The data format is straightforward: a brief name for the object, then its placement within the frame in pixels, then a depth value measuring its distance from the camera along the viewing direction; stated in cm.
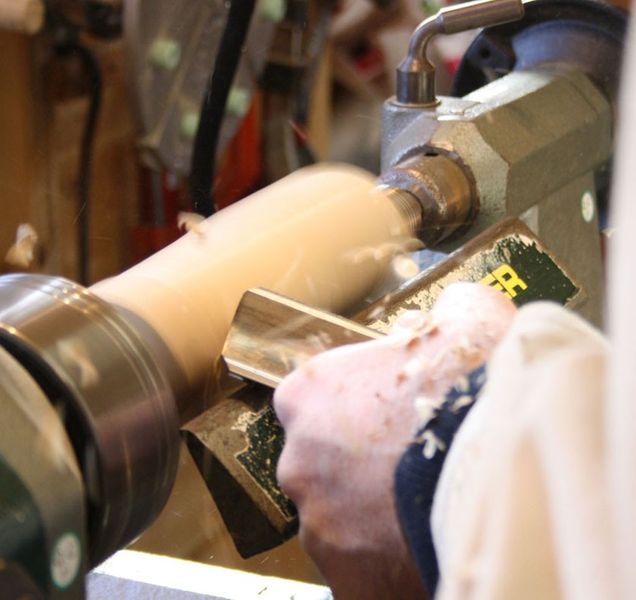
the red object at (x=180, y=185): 131
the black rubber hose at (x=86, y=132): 128
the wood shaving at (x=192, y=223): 75
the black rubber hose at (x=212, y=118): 99
